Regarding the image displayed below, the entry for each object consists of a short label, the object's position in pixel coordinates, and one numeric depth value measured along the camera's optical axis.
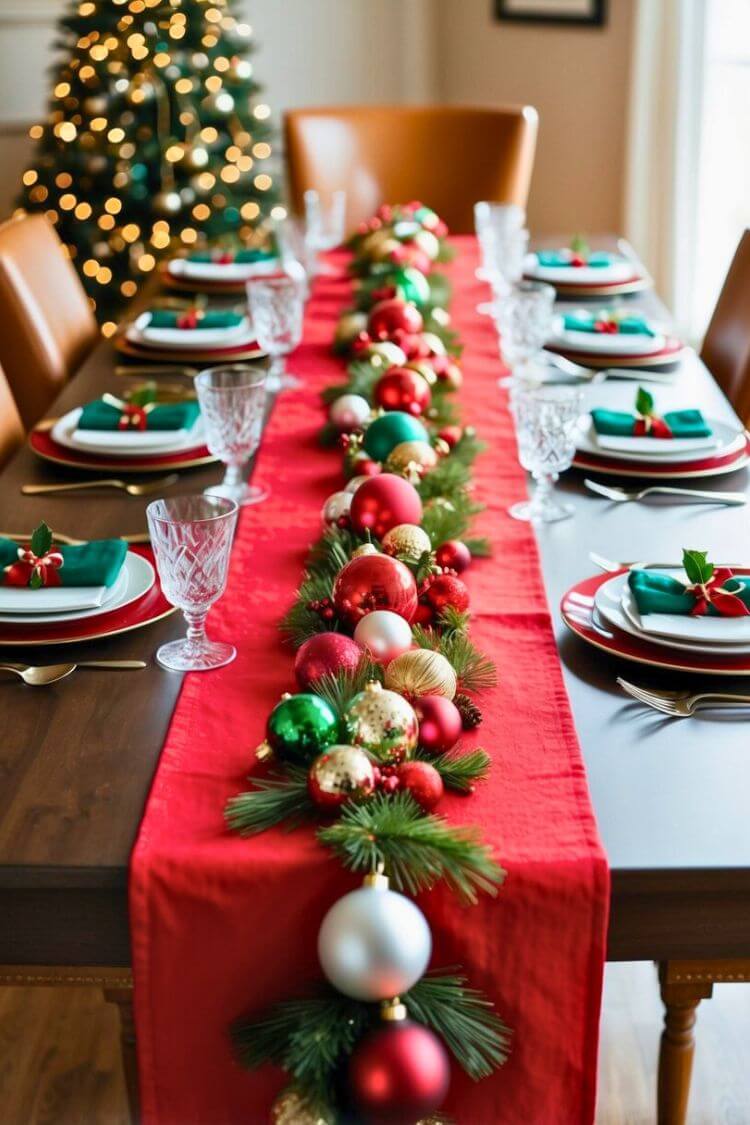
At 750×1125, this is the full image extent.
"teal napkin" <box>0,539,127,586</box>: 1.25
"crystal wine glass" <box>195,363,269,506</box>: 1.46
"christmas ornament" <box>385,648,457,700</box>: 1.01
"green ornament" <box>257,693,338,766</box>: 0.94
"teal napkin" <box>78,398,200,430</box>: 1.72
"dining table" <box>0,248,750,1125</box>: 0.89
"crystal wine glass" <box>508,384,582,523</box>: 1.42
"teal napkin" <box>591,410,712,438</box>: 1.65
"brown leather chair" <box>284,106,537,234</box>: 3.36
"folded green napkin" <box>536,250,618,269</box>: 2.54
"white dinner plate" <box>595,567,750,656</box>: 1.12
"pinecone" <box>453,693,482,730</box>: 1.04
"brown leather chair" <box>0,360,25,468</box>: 1.96
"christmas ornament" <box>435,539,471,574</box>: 1.29
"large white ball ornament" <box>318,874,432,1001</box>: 0.81
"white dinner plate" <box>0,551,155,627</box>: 1.21
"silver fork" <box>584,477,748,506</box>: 1.52
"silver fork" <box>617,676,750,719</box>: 1.07
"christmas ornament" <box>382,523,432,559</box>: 1.25
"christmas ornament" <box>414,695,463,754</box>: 0.97
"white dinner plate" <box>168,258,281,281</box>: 2.59
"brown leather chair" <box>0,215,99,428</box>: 2.26
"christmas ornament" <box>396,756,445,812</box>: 0.91
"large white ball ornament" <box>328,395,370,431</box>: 1.69
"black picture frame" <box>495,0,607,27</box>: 4.27
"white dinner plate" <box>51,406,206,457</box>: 1.66
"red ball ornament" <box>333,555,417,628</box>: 1.14
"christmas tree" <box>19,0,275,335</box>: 3.99
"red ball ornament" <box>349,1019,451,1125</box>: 0.79
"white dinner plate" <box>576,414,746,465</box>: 1.60
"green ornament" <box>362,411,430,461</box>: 1.52
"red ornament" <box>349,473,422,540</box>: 1.30
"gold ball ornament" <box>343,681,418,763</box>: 0.93
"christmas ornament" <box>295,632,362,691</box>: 1.04
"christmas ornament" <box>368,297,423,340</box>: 1.95
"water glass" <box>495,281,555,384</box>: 1.91
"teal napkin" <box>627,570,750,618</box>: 1.16
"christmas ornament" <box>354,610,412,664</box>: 1.08
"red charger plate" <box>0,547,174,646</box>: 1.20
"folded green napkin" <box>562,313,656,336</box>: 2.12
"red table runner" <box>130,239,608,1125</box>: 0.88
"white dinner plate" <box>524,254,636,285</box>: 2.48
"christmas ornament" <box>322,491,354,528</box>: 1.37
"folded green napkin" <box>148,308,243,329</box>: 2.22
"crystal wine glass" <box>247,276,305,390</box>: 1.87
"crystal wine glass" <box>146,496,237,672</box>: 1.10
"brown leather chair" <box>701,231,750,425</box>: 2.08
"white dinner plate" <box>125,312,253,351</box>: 2.15
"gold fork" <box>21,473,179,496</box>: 1.59
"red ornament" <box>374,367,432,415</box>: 1.69
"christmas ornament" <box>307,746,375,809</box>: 0.89
